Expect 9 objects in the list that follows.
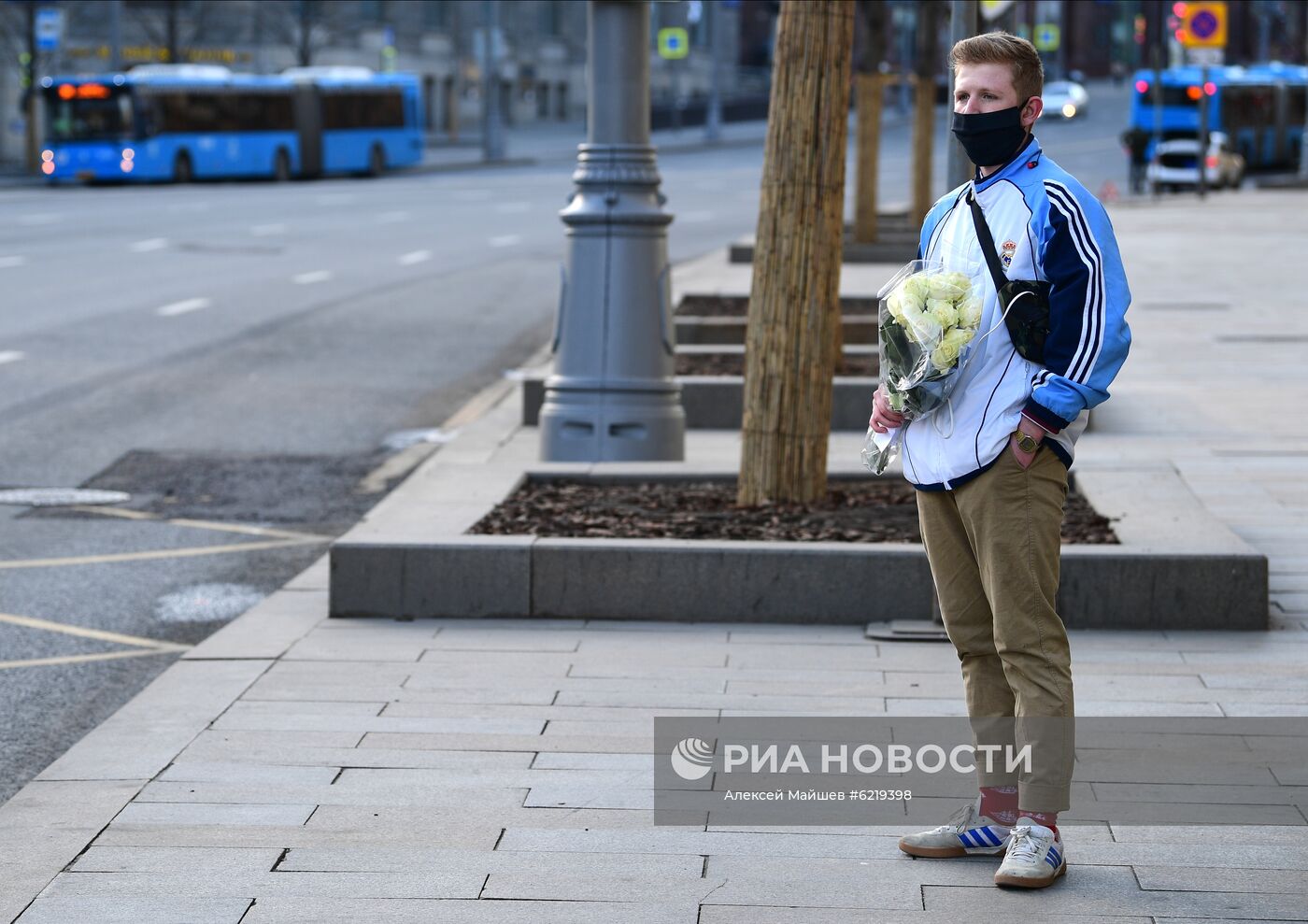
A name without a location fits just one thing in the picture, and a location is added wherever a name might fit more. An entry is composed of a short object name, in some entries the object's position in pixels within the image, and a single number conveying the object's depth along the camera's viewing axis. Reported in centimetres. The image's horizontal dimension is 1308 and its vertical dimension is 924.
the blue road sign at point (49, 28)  9856
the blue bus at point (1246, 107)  11831
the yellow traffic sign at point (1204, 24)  7525
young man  798
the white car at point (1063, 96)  16075
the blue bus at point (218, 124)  9469
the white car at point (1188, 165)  10337
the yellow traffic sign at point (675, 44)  15182
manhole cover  1984
